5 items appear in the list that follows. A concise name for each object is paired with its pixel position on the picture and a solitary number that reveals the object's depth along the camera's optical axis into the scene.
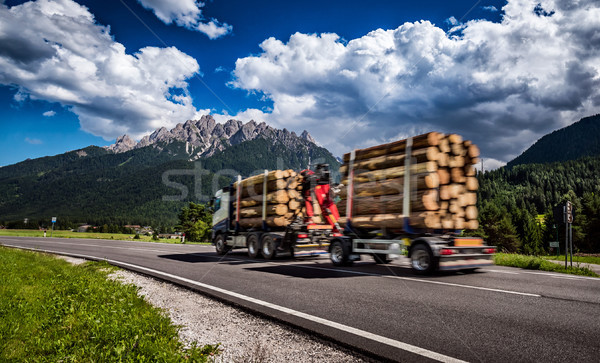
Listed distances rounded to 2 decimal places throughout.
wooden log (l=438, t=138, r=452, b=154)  9.70
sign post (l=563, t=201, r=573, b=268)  11.66
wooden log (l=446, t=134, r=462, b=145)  9.97
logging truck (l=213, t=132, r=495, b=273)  9.27
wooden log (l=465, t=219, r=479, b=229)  10.26
